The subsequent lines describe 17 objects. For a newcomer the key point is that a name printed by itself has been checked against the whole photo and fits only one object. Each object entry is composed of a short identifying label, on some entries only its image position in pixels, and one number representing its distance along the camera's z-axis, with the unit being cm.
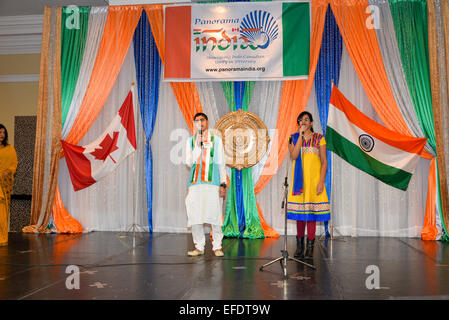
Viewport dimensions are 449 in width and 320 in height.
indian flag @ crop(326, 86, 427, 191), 568
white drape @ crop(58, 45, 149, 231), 651
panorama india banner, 621
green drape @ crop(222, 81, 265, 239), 600
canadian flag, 623
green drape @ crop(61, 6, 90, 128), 664
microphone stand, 343
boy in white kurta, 430
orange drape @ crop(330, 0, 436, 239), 598
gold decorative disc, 618
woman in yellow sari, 538
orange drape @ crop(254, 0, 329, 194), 616
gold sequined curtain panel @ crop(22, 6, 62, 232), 647
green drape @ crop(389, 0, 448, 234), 596
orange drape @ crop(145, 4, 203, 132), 641
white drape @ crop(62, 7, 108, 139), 660
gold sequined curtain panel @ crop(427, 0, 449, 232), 581
